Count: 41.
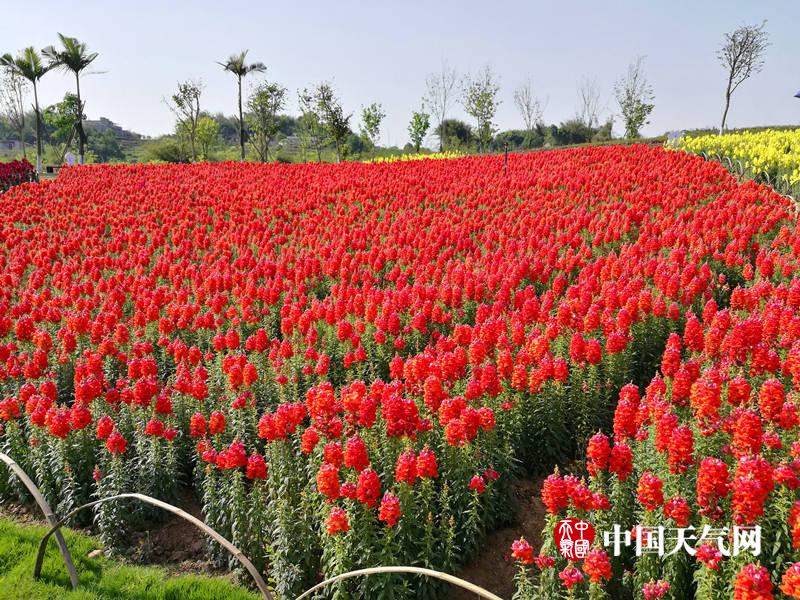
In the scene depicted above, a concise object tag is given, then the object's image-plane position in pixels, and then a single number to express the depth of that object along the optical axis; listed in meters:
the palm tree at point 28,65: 43.34
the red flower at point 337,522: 4.08
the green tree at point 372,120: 54.75
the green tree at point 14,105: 69.62
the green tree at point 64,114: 54.00
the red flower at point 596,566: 3.58
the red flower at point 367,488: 4.23
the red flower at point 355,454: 4.46
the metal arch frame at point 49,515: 4.56
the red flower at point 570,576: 3.54
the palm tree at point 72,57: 44.31
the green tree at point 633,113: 55.59
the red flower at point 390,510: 4.11
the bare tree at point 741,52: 42.72
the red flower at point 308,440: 4.94
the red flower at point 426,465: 4.49
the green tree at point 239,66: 48.03
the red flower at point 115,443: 5.59
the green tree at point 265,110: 57.59
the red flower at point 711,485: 3.67
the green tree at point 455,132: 62.00
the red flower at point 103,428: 5.72
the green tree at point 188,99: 60.66
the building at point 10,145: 125.08
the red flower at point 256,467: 4.95
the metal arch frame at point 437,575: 3.12
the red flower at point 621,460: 4.20
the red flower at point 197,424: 5.64
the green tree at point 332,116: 48.94
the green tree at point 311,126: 52.66
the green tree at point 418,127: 54.81
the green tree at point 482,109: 55.53
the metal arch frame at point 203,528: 3.69
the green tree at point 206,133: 65.56
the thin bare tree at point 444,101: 64.38
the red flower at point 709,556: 3.41
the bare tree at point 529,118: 74.79
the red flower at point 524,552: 3.75
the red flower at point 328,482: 4.24
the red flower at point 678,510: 3.74
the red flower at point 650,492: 3.87
